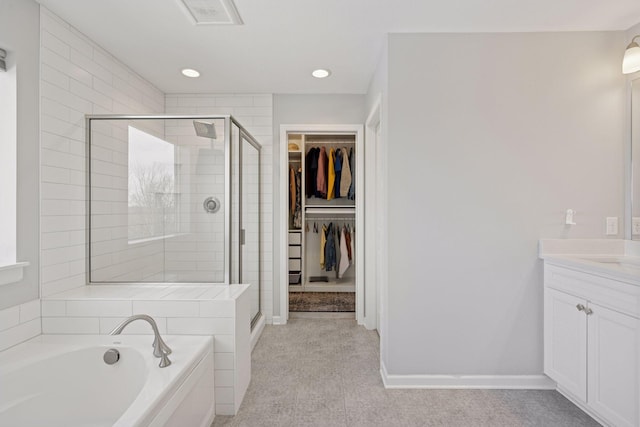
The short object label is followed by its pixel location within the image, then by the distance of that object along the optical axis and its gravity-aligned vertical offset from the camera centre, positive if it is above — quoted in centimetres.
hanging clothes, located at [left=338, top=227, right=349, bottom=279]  457 -60
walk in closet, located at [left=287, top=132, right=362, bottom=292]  440 -3
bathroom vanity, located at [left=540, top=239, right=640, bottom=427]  163 -62
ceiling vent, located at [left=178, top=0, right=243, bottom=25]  193 +120
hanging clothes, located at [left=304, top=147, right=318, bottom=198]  443 +47
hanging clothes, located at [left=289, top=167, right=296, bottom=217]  439 +29
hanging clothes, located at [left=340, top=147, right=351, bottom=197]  439 +46
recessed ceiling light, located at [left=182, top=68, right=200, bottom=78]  290 +121
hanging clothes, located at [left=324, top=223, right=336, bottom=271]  457 -57
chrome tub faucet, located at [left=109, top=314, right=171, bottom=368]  156 -65
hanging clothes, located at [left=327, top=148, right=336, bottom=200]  439 +48
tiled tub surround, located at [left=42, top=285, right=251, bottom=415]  194 -63
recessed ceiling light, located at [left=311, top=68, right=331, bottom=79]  289 +121
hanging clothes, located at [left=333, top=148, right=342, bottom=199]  439 +54
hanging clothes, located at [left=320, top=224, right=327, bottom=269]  462 -44
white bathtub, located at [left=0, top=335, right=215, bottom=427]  149 -82
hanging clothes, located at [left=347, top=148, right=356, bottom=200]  441 +40
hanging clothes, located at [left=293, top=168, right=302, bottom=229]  448 +12
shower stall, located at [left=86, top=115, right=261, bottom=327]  236 +8
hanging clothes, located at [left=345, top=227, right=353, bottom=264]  459 -45
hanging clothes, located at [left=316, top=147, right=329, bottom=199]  439 +46
